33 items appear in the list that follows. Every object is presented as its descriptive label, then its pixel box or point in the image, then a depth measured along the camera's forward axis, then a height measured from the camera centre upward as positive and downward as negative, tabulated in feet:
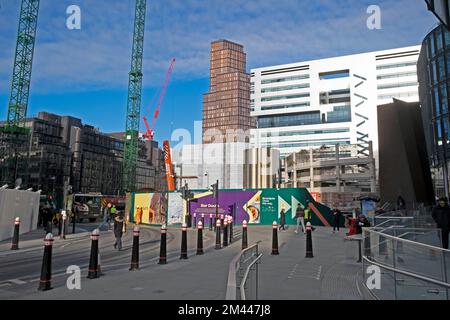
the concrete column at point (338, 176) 257.34 +20.51
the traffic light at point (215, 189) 63.46 +2.62
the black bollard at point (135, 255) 31.31 -4.23
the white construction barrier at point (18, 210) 57.21 -1.31
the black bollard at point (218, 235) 47.53 -3.80
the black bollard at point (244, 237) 44.71 -3.74
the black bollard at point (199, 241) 41.58 -4.08
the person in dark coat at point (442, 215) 38.36 -0.76
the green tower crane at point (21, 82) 230.89 +73.01
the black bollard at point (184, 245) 38.11 -4.10
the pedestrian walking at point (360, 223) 41.33 -1.81
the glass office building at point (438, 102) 109.09 +31.73
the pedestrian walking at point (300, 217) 69.90 -2.05
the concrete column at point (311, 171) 275.39 +25.32
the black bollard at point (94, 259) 27.25 -4.02
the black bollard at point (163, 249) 34.87 -4.12
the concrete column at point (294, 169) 291.58 +28.30
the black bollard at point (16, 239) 46.15 -4.52
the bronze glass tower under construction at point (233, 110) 626.64 +157.13
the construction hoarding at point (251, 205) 88.38 +0.01
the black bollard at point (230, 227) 54.73 -3.26
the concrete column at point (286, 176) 306.92 +23.82
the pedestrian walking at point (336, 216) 81.66 -2.08
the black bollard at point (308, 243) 38.91 -3.80
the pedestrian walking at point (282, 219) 77.01 -2.71
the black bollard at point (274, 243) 41.34 -4.12
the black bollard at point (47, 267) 23.80 -4.05
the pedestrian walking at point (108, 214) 99.38 -2.97
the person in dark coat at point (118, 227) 44.60 -2.77
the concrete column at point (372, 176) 243.60 +19.87
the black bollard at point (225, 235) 49.80 -3.98
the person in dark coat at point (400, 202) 95.28 +1.19
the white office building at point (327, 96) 326.03 +101.60
